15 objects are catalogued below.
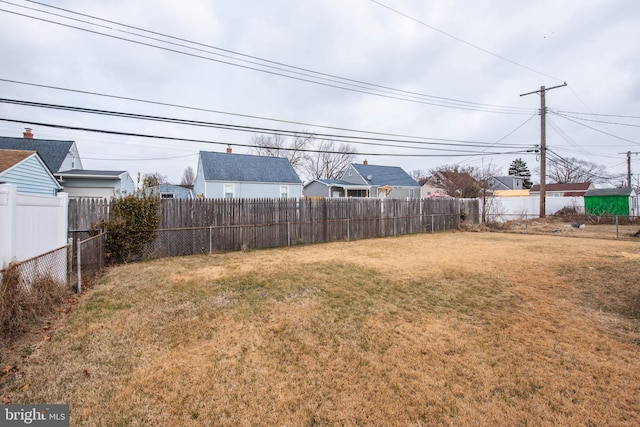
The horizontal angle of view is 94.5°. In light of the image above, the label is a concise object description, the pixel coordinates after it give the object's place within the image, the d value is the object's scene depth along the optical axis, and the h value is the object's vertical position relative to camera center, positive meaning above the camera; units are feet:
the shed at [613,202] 80.38 +2.07
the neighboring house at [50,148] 54.93 +12.11
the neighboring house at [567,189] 127.16 +9.33
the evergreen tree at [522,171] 195.21 +26.28
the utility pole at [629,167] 114.60 +16.53
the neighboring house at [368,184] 97.96 +8.73
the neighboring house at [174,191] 108.78 +7.49
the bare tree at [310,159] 140.67 +25.84
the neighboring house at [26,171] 28.71 +4.24
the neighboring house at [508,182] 156.76 +14.79
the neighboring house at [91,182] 54.57 +5.51
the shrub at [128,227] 28.14 -1.55
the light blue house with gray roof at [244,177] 73.97 +8.84
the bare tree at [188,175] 244.01 +29.30
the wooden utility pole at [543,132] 65.87 +17.51
